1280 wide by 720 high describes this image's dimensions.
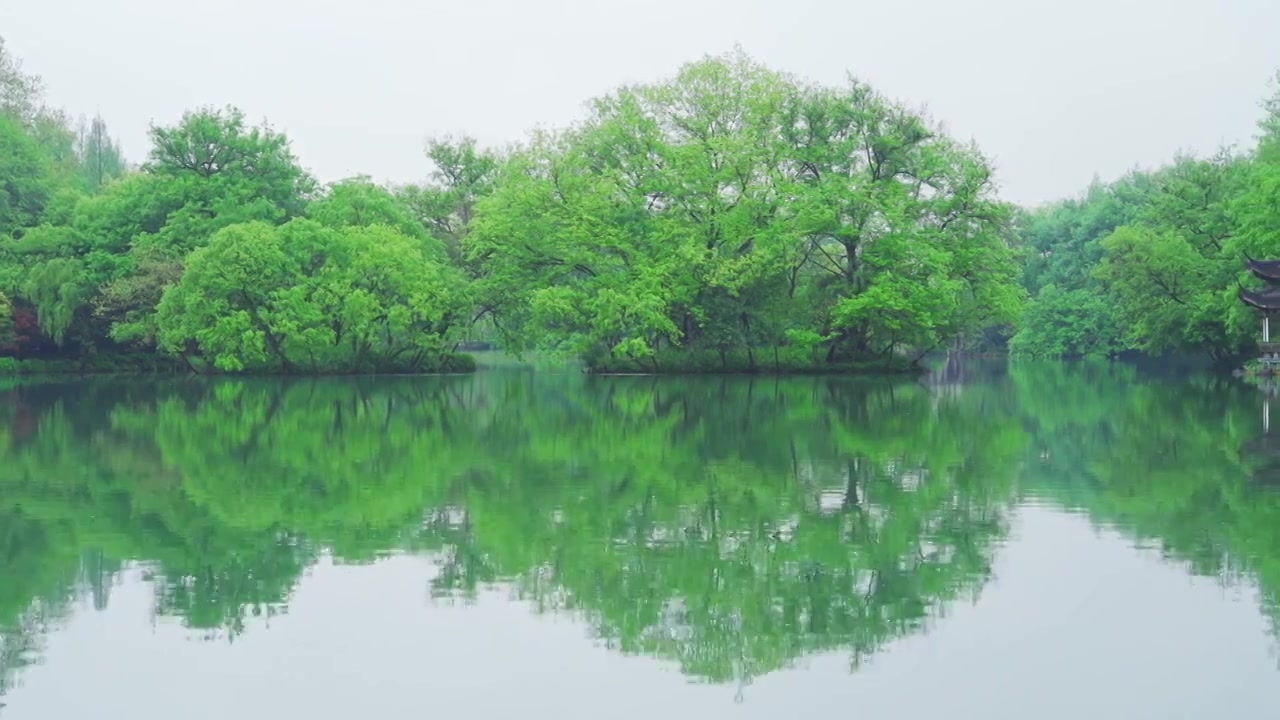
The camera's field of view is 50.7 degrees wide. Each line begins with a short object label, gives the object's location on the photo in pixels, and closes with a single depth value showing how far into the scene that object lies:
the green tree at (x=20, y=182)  60.12
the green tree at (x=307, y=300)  49.97
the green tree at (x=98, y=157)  93.75
